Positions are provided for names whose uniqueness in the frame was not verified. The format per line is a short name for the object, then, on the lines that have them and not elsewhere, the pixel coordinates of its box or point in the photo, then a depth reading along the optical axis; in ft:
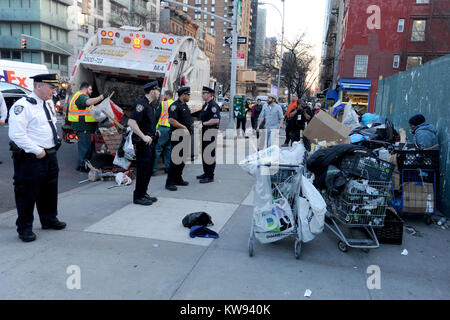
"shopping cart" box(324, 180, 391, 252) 14.10
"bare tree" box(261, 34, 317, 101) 134.25
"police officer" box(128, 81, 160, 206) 18.79
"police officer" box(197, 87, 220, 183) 25.13
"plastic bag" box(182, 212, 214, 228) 16.06
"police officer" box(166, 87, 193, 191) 22.97
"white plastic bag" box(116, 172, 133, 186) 23.90
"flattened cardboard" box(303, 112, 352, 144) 20.21
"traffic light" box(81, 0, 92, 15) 58.54
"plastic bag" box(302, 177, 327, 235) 13.33
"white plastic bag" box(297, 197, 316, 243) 13.56
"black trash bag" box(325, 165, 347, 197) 14.22
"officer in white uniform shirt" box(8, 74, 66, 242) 13.67
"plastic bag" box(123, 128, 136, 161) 23.38
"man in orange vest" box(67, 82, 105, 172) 27.09
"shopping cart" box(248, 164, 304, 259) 13.78
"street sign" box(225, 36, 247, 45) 54.15
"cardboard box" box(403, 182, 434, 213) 18.04
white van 58.70
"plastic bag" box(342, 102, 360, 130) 27.31
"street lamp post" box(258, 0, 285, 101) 116.98
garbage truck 29.50
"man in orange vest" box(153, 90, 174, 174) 27.12
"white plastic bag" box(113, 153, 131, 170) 24.44
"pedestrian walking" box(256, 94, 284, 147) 35.47
